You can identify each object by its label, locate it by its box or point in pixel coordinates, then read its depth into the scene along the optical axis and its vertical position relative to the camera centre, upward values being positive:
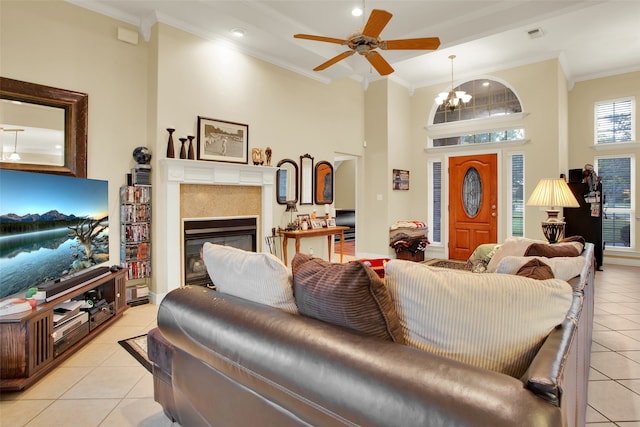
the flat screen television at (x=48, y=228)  2.19 -0.12
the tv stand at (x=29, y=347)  2.07 -0.84
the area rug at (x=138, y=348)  2.54 -1.07
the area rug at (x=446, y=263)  6.03 -0.93
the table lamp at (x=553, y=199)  3.60 +0.12
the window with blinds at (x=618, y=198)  6.01 +0.22
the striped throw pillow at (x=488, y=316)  0.99 -0.31
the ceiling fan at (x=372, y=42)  3.09 +1.57
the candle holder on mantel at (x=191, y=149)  4.08 +0.73
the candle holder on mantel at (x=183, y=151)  4.04 +0.71
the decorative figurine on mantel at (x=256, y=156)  4.79 +0.76
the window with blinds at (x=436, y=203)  6.95 +0.16
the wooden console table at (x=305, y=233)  5.04 -0.32
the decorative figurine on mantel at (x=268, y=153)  4.95 +0.83
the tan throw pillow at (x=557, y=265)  1.46 -0.25
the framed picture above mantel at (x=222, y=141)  4.27 +0.90
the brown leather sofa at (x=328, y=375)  0.77 -0.43
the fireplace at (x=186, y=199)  3.92 +0.15
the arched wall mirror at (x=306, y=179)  5.56 +0.52
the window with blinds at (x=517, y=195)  6.04 +0.28
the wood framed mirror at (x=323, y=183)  5.83 +0.48
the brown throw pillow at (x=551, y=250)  2.06 -0.24
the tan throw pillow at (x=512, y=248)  2.57 -0.28
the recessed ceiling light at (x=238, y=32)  4.25 +2.20
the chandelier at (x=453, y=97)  5.56 +1.85
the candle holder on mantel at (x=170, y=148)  3.89 +0.71
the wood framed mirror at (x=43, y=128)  3.10 +0.79
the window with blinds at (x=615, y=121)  5.97 +1.56
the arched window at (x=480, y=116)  6.14 +1.75
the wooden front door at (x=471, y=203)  6.31 +0.15
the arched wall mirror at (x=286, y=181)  5.22 +0.46
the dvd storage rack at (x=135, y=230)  3.78 -0.20
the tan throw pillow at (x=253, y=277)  1.41 -0.28
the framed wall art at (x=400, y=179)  6.65 +0.62
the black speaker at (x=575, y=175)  5.94 +0.62
